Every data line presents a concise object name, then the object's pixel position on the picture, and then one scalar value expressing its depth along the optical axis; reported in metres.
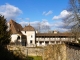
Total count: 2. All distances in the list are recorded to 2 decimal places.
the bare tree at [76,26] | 20.09
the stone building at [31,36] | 38.05
